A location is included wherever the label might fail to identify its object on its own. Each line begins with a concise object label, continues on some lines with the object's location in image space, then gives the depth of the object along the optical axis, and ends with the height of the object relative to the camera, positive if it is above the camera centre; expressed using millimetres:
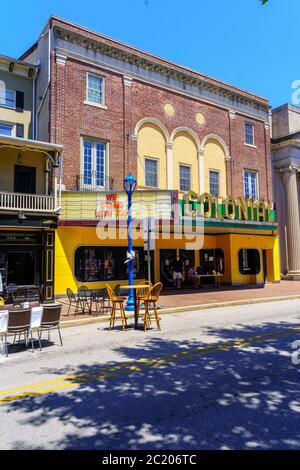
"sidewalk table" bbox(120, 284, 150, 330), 10693 -1281
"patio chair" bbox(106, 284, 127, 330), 10523 -938
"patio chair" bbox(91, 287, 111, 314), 13369 -901
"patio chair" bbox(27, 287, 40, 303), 14488 -963
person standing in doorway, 21734 -292
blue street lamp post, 13242 +1359
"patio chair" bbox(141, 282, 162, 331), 10234 -817
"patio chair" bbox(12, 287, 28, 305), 13804 -926
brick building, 18216 +6899
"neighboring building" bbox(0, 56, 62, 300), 15844 +2898
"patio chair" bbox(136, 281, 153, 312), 10660 -829
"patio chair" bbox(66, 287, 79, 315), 13206 -890
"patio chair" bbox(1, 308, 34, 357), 8078 -1072
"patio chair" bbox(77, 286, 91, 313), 13386 -862
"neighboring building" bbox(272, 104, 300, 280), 28516 +6838
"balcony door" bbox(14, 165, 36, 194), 17594 +4344
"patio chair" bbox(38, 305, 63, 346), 8734 -1083
